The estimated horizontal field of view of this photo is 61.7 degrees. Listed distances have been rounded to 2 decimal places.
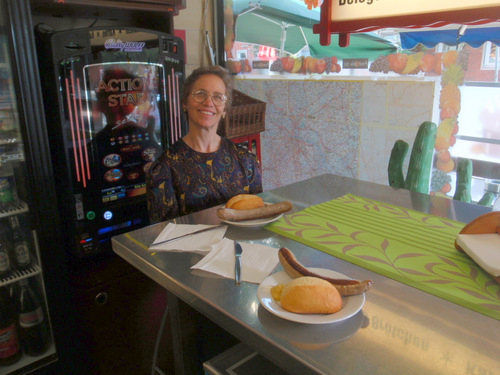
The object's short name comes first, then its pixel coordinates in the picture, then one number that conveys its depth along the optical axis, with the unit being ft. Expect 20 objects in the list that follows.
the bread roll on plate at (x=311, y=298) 3.08
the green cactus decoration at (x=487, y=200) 6.08
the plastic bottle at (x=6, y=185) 7.36
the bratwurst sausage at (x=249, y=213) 4.97
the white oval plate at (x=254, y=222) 4.93
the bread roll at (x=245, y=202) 5.24
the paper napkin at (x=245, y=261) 3.85
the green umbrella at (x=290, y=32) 8.97
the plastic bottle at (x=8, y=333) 7.45
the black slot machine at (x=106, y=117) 7.27
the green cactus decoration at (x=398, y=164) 6.87
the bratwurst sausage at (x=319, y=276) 3.27
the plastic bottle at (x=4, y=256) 7.39
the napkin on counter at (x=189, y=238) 4.44
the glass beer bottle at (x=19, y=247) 7.63
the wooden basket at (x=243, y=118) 9.51
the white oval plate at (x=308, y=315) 3.01
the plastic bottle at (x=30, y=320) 7.72
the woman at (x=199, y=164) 6.63
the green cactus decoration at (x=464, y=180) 6.26
